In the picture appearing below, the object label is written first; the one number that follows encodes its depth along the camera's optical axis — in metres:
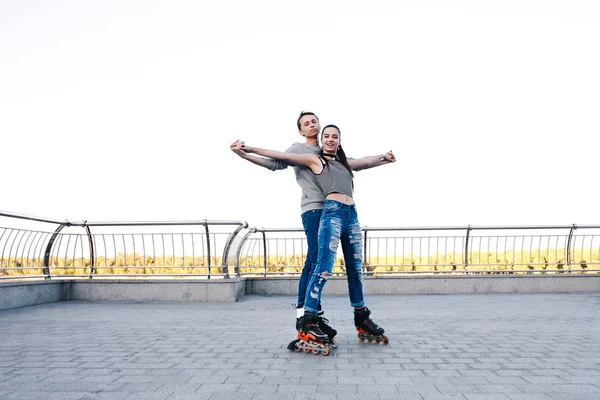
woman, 4.20
